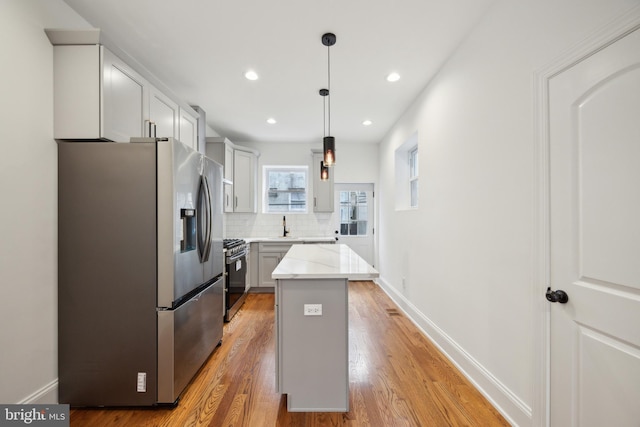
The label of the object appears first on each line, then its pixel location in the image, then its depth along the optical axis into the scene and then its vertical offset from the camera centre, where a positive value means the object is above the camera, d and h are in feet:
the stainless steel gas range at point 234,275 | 11.21 -2.70
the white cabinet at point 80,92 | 5.99 +2.64
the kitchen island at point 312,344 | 5.99 -2.83
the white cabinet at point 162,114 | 7.83 +3.03
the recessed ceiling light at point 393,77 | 9.52 +4.76
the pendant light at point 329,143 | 7.43 +2.03
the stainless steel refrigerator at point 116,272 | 6.07 -1.29
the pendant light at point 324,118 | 9.71 +4.72
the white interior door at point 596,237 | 3.67 -0.35
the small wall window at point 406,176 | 13.50 +1.88
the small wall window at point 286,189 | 18.20 +1.60
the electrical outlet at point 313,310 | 5.99 -2.08
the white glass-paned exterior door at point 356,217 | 18.67 -0.23
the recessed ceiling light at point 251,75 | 9.38 +4.77
